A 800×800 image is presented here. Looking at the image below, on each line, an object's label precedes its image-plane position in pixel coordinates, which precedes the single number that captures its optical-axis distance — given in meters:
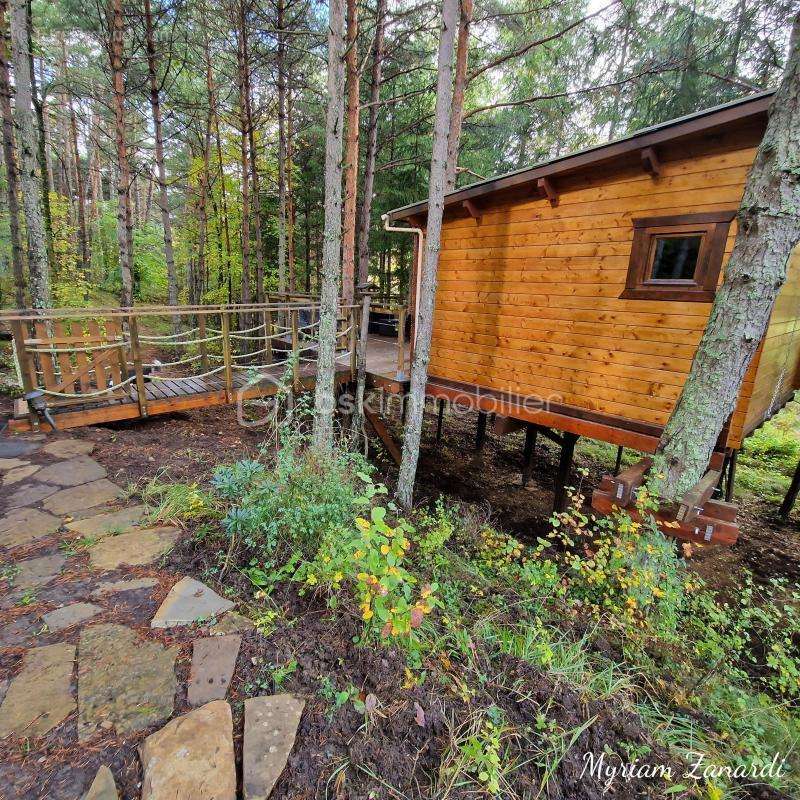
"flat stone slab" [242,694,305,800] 1.52
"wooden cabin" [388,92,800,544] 4.27
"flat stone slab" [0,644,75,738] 1.59
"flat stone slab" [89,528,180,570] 2.65
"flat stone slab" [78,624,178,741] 1.65
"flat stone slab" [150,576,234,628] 2.19
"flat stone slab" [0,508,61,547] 2.83
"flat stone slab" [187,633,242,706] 1.80
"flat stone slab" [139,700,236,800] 1.43
